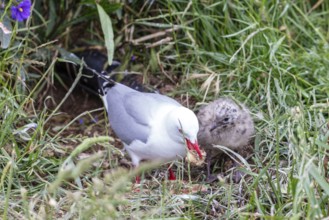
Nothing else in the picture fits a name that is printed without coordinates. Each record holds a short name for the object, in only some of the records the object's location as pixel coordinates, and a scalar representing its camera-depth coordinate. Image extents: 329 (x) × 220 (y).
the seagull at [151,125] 8.69
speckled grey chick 9.24
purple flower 9.06
